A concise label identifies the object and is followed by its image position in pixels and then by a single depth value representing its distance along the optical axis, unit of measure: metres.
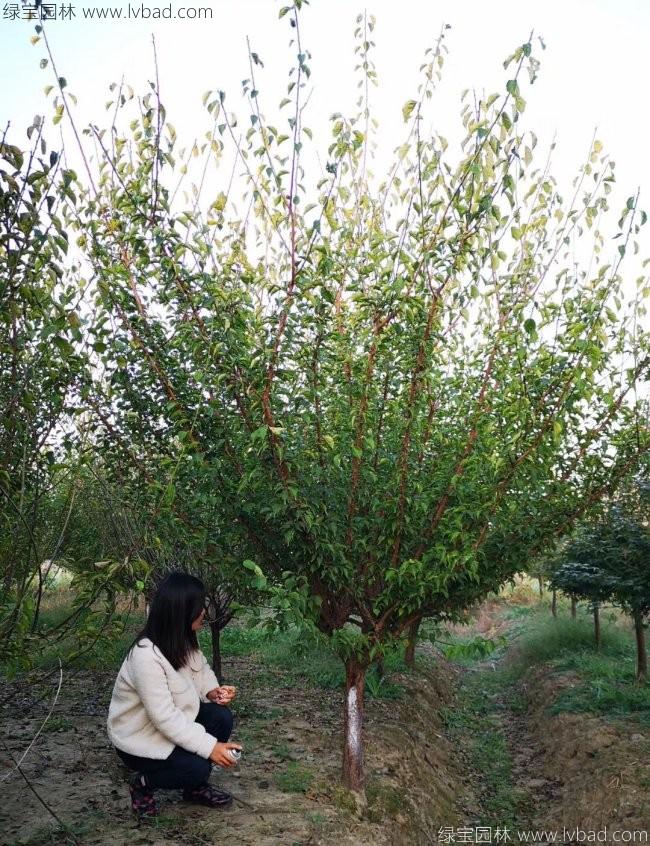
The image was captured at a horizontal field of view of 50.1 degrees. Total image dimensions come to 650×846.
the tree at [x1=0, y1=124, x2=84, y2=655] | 2.71
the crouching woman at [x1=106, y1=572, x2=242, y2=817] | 4.15
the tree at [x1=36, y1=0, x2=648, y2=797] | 4.14
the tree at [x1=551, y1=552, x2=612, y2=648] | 10.92
